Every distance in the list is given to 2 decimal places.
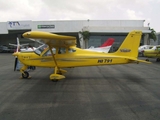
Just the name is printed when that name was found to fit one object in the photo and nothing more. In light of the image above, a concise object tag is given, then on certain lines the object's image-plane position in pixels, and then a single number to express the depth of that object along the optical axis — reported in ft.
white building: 113.19
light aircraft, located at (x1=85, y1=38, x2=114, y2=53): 58.13
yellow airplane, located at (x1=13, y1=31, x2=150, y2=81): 25.69
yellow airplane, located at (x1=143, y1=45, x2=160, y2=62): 55.31
